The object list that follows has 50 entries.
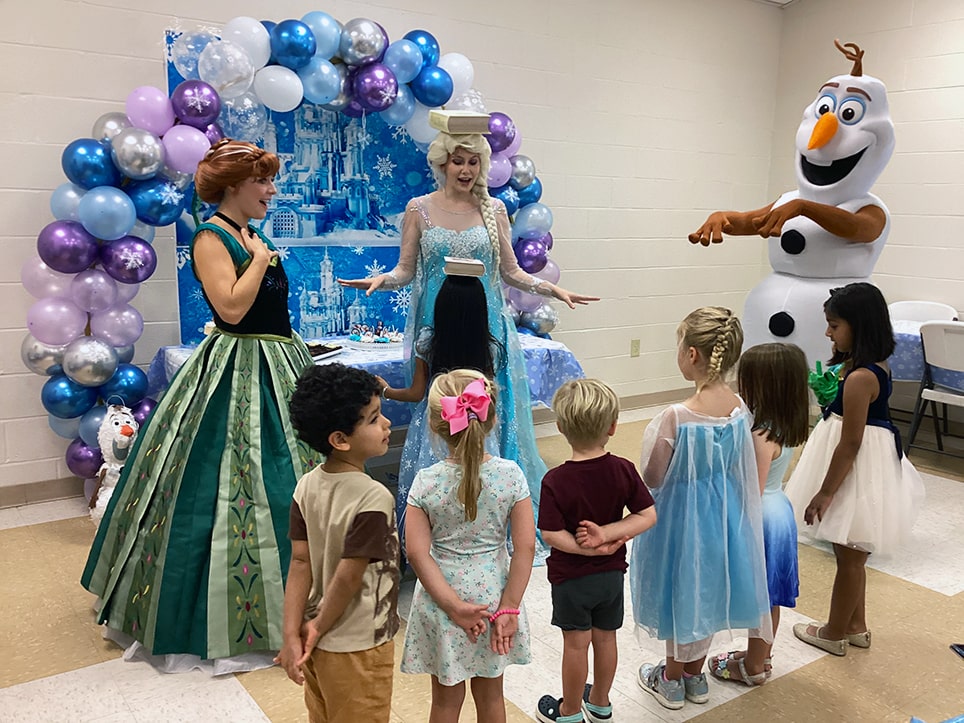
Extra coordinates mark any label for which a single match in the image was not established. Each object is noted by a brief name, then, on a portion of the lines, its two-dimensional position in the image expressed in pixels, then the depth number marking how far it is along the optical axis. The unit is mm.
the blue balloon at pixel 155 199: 3225
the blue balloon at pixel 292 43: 3404
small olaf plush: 3209
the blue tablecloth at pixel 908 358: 4609
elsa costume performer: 2900
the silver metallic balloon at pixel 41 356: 3291
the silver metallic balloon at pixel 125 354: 3447
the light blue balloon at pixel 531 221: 4270
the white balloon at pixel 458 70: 3977
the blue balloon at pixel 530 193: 4297
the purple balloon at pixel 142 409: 3439
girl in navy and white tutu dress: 2566
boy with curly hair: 1494
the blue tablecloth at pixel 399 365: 3361
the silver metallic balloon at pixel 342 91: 3678
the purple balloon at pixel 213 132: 3334
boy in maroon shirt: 1812
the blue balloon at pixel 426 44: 3840
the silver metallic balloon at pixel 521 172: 4211
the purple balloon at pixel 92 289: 3248
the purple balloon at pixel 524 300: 4281
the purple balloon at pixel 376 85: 3635
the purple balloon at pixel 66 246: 3176
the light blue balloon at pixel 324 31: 3527
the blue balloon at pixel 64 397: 3316
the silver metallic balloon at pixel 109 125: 3258
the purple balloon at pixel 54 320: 3230
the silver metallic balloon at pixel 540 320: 4316
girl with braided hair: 2094
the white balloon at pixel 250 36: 3359
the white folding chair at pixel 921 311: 5129
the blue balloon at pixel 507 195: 4137
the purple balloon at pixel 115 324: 3334
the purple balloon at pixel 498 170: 4023
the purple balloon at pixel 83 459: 3451
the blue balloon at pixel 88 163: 3150
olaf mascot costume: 3791
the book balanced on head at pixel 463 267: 2770
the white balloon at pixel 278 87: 3422
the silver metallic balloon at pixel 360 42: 3578
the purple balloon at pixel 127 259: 3230
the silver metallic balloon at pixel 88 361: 3244
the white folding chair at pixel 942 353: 4219
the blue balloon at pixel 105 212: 3107
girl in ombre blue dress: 2209
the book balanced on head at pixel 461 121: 2787
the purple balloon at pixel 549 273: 4418
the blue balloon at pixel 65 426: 3486
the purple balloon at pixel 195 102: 3227
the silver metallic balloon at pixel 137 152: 3117
